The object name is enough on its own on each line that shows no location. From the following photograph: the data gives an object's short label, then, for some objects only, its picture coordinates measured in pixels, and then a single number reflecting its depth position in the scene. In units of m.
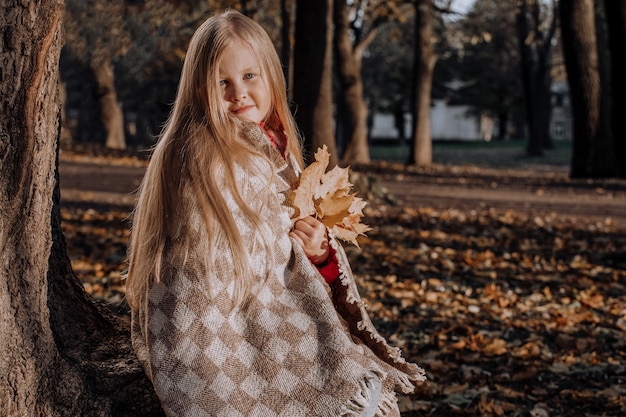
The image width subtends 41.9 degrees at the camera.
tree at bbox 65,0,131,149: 22.98
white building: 76.69
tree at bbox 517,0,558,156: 31.84
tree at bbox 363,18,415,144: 50.78
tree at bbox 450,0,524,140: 48.81
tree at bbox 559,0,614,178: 15.36
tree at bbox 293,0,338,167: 10.97
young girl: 2.43
